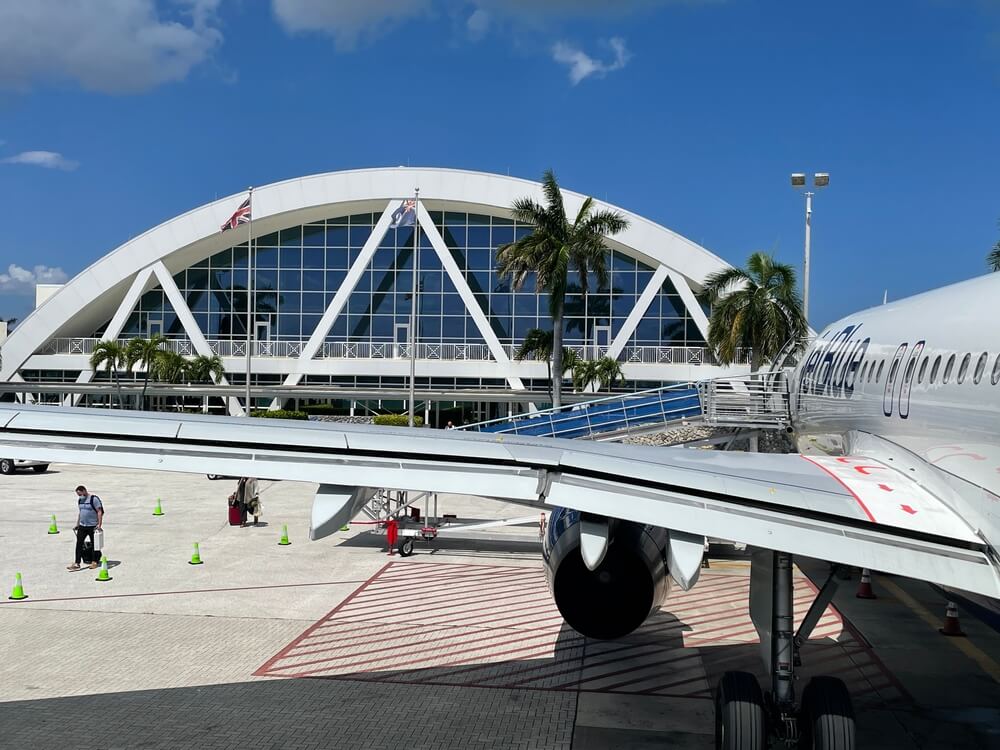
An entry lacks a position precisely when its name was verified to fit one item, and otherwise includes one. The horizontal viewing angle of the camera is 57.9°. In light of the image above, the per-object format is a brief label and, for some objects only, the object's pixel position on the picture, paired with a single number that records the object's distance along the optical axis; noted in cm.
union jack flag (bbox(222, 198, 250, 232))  4272
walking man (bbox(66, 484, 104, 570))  1656
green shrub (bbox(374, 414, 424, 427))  4722
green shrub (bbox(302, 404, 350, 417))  5262
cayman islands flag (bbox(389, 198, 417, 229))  4284
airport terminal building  5284
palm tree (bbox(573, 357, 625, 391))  4734
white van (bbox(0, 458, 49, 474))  3250
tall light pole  3125
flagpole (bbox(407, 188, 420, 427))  4056
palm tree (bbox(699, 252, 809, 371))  3334
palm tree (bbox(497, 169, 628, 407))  3581
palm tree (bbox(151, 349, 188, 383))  5044
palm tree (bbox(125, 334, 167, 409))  5050
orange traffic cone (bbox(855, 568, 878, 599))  1555
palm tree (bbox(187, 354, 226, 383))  5191
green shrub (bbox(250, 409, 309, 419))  4839
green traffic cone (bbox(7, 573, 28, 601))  1448
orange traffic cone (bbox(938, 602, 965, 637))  1322
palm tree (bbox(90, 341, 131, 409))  5056
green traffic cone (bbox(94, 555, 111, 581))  1573
